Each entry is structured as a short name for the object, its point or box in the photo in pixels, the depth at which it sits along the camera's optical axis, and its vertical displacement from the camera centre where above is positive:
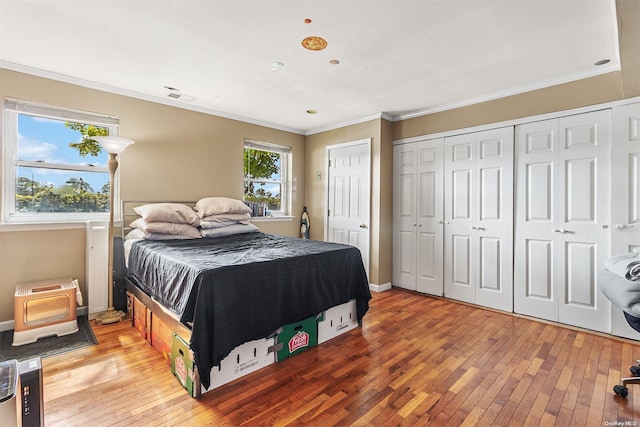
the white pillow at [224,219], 3.54 -0.07
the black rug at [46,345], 2.36 -1.10
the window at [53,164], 2.86 +0.48
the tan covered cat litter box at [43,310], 2.54 -0.86
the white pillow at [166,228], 3.07 -0.15
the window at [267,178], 4.64 +0.57
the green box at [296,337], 2.29 -0.98
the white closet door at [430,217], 3.90 -0.04
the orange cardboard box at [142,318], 2.60 -0.96
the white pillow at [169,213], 3.12 +0.00
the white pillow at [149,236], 3.08 -0.24
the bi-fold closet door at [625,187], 2.63 +0.25
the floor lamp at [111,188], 2.88 +0.24
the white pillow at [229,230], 3.49 -0.20
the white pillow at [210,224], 3.50 -0.13
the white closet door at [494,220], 3.34 -0.06
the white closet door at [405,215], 4.16 -0.01
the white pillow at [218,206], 3.62 +0.08
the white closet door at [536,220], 3.07 -0.06
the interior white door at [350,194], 4.36 +0.29
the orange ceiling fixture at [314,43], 2.31 +1.33
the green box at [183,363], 1.87 -0.98
